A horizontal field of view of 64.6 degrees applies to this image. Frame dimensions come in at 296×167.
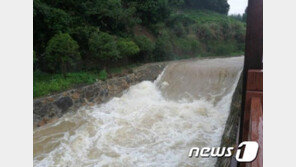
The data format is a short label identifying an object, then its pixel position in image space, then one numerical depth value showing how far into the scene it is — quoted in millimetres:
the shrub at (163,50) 10093
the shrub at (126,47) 7371
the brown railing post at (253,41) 1165
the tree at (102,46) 6633
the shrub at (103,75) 6551
